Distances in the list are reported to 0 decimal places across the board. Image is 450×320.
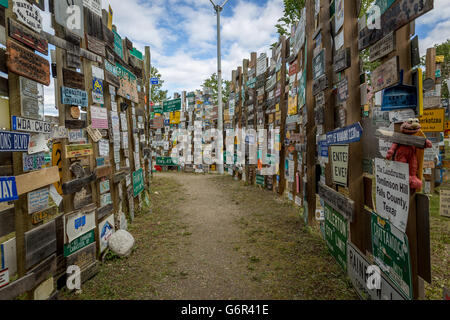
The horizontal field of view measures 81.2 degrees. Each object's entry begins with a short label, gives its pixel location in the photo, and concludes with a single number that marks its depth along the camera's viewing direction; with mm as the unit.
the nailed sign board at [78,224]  3100
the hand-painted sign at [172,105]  14430
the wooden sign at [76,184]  3107
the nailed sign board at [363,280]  2393
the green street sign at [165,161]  15828
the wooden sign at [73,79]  3201
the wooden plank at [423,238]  2021
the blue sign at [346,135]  2906
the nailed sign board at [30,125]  2248
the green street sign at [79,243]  3107
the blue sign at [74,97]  3156
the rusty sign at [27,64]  2201
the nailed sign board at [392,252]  2162
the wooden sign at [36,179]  2258
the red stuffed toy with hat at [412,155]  2102
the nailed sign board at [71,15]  3024
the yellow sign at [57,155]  3199
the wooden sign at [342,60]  3191
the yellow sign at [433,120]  4938
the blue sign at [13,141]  2090
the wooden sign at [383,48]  2297
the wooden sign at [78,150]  3205
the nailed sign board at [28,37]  2227
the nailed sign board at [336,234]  3400
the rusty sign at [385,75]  2234
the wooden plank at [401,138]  2008
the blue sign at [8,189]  2053
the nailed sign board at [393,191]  2160
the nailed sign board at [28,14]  2275
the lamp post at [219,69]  13086
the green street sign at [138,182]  6305
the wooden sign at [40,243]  2354
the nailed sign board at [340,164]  3281
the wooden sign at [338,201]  3137
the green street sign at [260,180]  9191
